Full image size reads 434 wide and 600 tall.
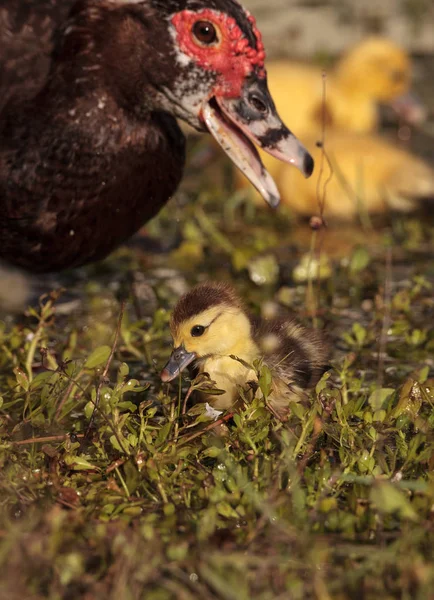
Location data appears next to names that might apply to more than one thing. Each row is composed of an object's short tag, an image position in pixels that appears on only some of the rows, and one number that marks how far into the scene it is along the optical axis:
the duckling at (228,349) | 6.63
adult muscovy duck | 6.95
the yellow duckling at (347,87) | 12.80
